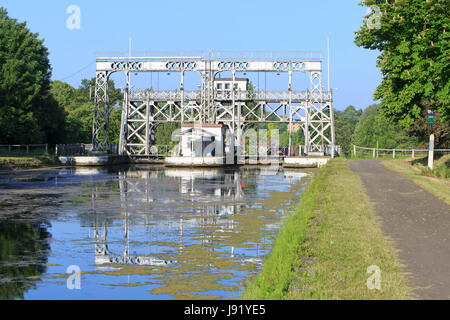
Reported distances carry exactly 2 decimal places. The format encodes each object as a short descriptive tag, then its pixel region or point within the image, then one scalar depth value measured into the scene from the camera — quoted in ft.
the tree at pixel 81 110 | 295.69
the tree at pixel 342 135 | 441.27
